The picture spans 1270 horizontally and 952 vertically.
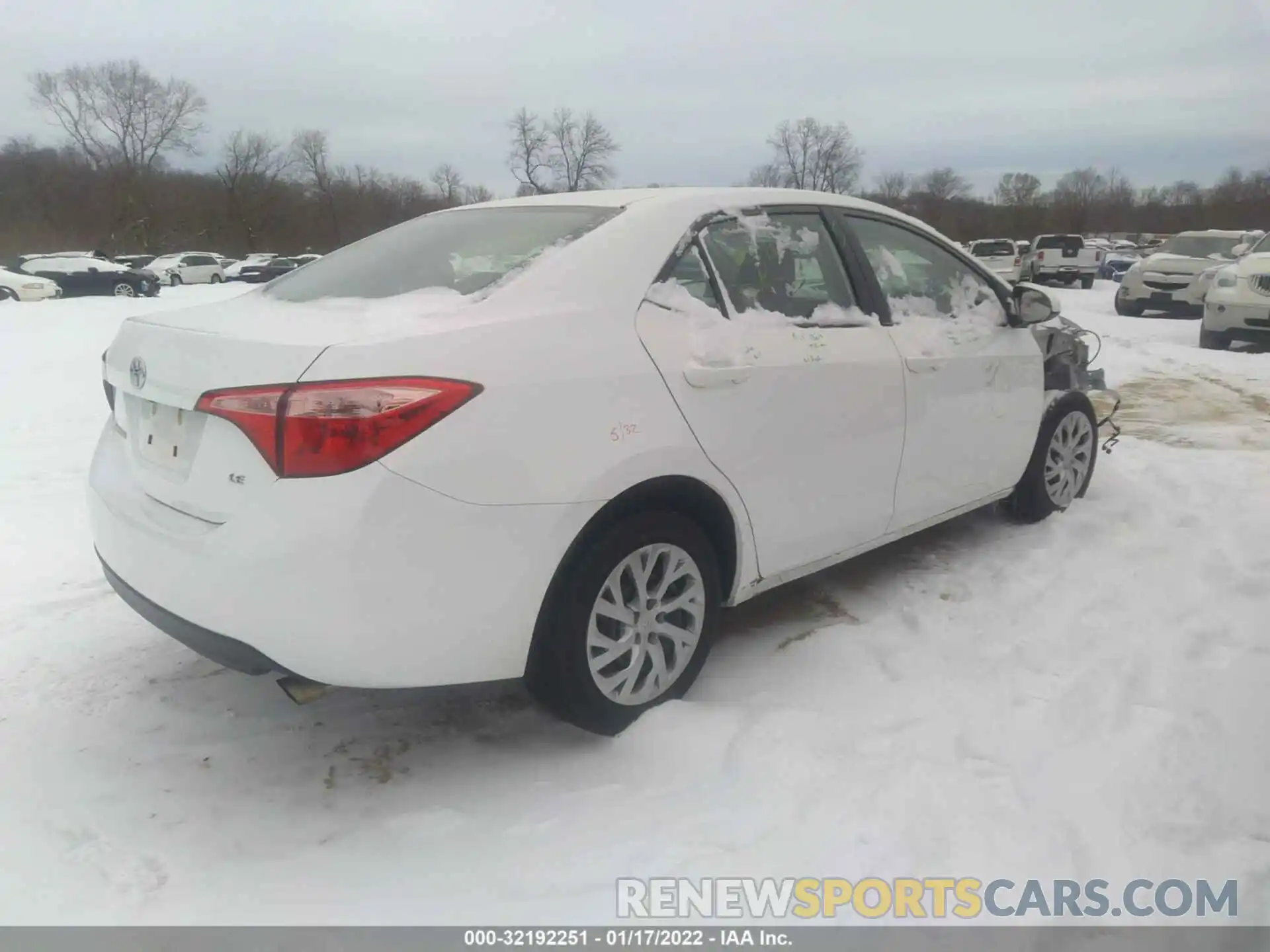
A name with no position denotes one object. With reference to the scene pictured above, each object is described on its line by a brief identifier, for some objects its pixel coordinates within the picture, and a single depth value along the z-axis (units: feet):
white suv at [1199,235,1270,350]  35.32
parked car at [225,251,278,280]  148.36
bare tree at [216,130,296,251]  230.68
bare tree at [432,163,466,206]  266.36
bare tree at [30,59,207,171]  220.02
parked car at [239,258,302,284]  130.00
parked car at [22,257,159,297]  90.99
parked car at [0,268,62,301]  78.43
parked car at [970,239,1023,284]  95.40
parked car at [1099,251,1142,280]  110.83
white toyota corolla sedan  7.10
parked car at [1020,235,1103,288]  90.89
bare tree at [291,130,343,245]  254.27
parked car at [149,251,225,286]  130.21
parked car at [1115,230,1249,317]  52.70
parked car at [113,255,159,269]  142.61
